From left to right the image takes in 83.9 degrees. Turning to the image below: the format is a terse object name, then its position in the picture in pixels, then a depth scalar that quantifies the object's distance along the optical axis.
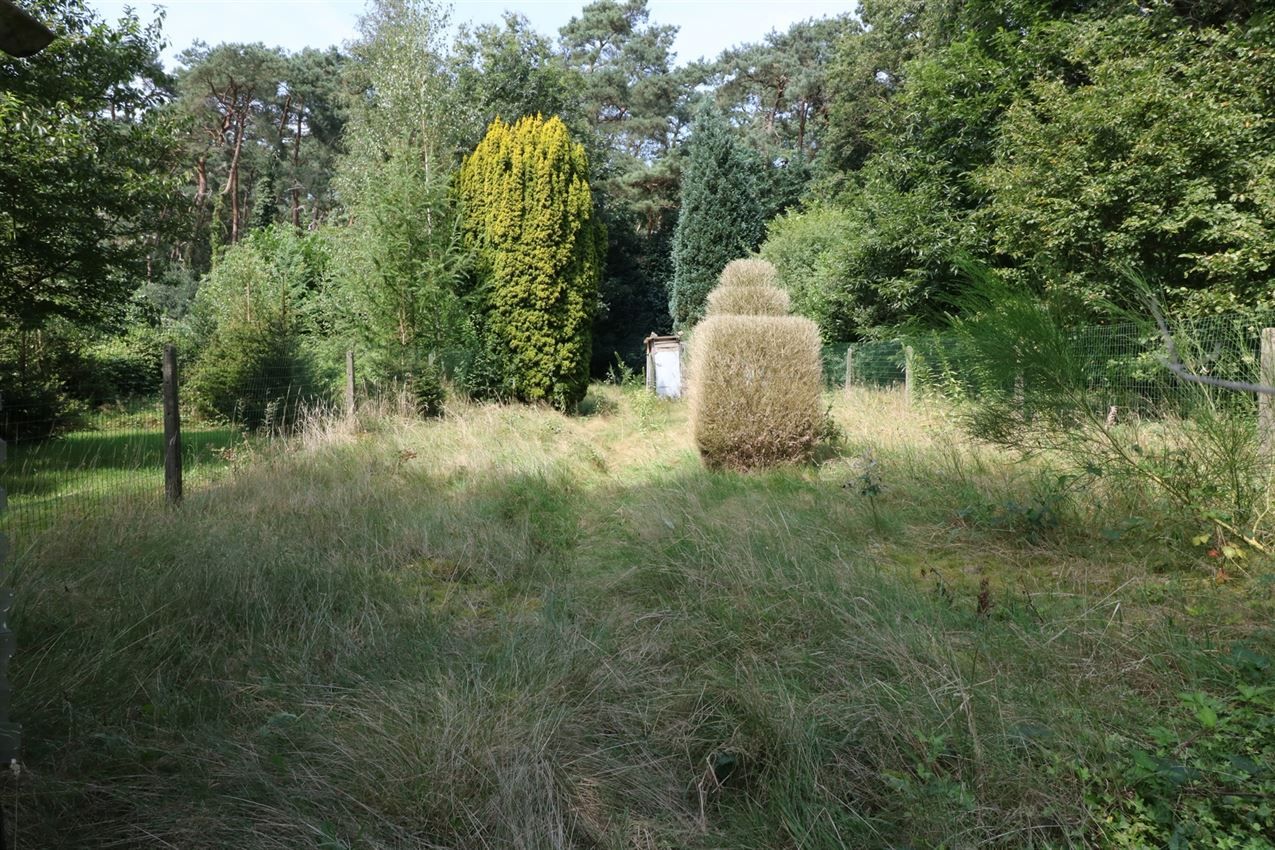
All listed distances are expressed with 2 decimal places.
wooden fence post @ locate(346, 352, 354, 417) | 8.45
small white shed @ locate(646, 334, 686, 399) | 15.67
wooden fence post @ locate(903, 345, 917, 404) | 9.65
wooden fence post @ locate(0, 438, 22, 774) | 1.64
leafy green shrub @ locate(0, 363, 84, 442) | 8.18
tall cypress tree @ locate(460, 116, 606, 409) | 10.92
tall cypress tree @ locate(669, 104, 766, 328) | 22.72
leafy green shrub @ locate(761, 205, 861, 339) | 15.21
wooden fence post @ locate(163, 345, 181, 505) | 5.43
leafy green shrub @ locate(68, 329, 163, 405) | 11.42
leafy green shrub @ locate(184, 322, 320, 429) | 9.02
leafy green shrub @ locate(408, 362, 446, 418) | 9.49
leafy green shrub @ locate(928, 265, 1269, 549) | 3.60
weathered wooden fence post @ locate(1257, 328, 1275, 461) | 3.62
